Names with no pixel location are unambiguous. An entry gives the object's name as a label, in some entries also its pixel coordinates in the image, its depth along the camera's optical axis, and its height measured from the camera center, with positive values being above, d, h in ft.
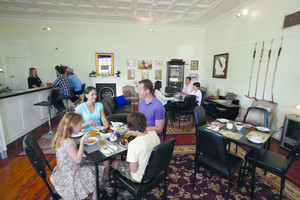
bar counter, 9.80 -3.12
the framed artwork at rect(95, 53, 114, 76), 21.40 +1.57
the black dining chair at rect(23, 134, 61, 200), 4.24 -2.43
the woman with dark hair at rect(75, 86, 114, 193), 7.62 -1.99
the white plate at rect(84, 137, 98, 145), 5.50 -2.54
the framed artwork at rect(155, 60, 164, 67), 22.81 +1.90
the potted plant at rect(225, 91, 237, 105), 15.53 -2.25
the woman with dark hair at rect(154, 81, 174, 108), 14.11 -1.89
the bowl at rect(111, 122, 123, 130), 6.89 -2.40
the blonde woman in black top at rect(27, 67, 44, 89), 15.79 -0.58
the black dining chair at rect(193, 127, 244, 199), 5.53 -3.21
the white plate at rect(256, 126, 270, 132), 7.25 -2.61
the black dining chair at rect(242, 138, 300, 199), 5.59 -3.61
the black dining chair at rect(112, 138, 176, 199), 4.45 -3.17
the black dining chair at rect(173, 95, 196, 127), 13.32 -2.82
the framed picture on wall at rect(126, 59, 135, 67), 22.03 +1.86
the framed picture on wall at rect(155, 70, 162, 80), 23.03 +0.19
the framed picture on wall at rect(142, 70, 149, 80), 22.71 +0.17
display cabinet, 22.15 +0.07
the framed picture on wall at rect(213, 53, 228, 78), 18.19 +1.38
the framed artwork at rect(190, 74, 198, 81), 23.75 -0.20
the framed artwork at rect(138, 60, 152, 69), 22.36 +1.69
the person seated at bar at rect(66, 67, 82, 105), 16.84 -0.90
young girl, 4.81 -3.18
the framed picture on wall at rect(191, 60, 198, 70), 23.47 +1.79
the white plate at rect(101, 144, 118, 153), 5.03 -2.59
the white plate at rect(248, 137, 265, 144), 6.00 -2.64
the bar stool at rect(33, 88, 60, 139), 11.53 -2.15
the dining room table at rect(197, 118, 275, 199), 6.04 -2.72
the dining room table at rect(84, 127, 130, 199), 4.81 -2.63
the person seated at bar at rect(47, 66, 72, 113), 13.17 -1.03
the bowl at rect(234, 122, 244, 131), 7.34 -2.53
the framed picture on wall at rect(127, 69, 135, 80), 22.31 +0.13
